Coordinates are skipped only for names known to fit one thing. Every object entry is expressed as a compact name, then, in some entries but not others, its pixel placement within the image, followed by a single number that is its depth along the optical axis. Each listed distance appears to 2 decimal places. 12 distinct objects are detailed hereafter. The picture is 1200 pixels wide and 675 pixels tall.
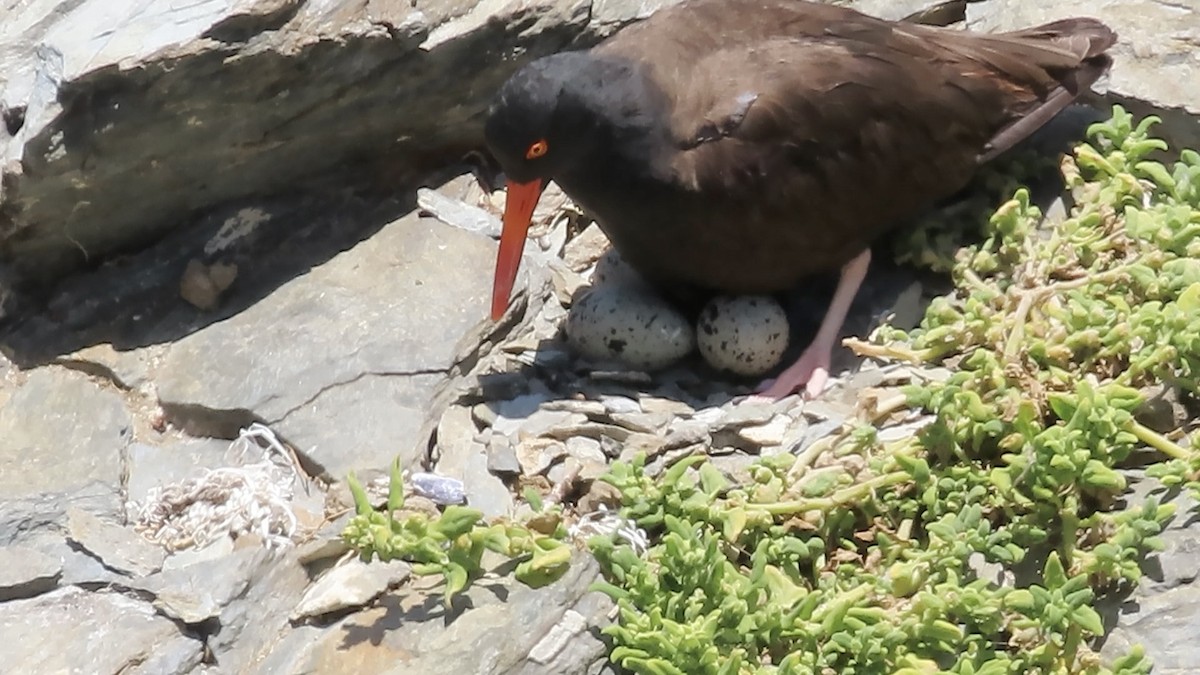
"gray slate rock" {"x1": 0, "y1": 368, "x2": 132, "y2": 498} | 8.16
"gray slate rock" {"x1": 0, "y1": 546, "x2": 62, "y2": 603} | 7.19
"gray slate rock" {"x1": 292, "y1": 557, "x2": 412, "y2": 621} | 6.73
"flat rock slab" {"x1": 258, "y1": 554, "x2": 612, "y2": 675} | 6.43
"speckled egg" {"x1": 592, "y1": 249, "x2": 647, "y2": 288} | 9.19
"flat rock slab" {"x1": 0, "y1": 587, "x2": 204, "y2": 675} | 6.82
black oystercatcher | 8.34
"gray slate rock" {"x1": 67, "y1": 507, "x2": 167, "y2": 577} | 7.38
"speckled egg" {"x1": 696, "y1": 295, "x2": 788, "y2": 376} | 8.69
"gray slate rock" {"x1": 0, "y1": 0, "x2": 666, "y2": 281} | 8.74
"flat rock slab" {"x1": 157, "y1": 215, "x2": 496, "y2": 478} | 8.37
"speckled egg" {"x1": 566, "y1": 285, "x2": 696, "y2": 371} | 8.73
